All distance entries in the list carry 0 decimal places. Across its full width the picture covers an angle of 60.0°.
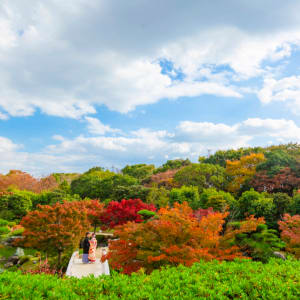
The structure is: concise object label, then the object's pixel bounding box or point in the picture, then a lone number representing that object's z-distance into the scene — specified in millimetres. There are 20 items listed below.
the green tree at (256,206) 16641
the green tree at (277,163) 24375
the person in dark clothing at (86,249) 11477
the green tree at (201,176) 27422
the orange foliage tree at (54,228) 12453
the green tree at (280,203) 17156
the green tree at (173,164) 42531
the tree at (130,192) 24594
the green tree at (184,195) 21453
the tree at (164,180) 30972
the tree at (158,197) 21797
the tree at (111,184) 31625
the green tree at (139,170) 42525
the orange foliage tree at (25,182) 32344
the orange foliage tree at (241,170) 26797
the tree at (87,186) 33094
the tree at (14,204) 23719
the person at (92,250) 11506
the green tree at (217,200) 18209
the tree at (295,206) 15932
